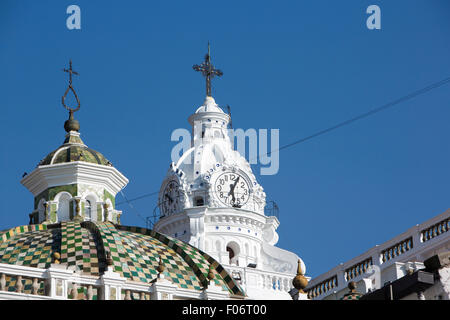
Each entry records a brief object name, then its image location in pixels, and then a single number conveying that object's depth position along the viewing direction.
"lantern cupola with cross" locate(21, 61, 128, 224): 41.44
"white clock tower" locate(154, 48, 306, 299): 61.41
